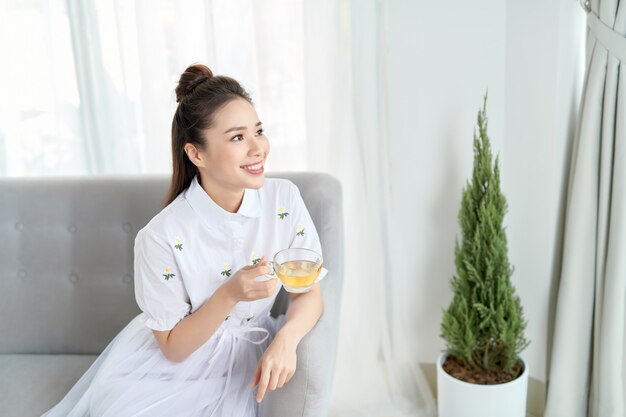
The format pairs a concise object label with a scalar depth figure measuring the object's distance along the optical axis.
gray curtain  1.93
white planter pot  2.10
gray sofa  2.09
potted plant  2.11
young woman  1.61
